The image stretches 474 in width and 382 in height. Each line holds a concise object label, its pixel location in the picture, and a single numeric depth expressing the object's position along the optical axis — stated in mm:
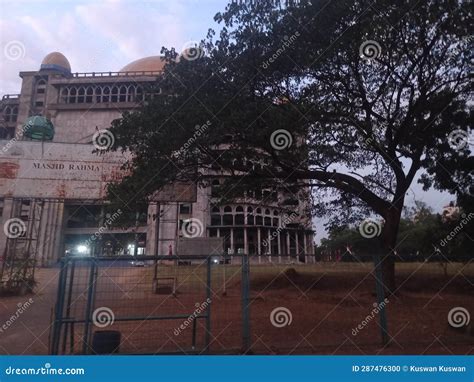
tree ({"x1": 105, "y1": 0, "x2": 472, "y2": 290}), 10078
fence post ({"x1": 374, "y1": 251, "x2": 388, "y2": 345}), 6996
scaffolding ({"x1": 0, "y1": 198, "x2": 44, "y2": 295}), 15212
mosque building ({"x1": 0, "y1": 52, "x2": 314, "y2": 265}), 43062
